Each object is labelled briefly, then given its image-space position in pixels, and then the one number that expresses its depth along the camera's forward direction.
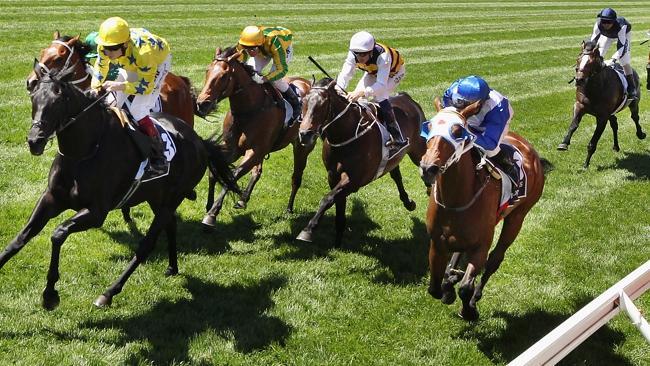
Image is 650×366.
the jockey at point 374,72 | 15.55
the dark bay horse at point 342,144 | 14.62
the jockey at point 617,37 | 23.61
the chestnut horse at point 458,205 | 9.93
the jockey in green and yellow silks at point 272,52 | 17.02
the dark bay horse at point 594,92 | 22.89
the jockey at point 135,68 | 11.55
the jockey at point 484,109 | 11.03
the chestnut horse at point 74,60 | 14.84
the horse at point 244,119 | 15.97
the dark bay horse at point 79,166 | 10.16
